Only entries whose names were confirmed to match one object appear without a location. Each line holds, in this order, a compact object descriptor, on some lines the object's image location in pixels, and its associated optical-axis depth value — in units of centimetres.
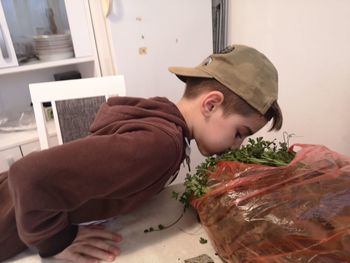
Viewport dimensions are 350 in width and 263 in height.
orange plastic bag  41
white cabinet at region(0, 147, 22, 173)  133
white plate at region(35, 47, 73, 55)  148
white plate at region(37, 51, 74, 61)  148
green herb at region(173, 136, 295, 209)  58
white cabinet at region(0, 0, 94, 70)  143
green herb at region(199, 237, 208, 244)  58
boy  49
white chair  102
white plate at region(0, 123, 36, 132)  146
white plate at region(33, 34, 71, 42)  146
